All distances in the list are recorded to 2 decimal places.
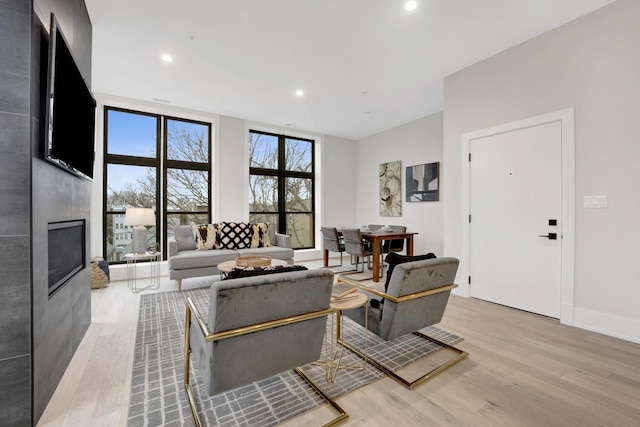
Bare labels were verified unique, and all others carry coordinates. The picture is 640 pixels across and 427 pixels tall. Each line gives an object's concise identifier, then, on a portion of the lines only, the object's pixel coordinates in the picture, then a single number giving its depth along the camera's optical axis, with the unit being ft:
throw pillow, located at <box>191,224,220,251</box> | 14.56
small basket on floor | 12.97
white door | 9.64
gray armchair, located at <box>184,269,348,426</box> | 4.26
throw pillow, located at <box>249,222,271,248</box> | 15.86
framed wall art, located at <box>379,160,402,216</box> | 19.66
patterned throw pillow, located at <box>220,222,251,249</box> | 15.06
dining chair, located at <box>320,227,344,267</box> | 16.88
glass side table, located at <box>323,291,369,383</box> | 5.80
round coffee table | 10.58
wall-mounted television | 5.27
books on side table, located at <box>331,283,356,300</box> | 6.18
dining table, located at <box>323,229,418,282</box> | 14.80
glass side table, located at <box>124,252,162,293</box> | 12.95
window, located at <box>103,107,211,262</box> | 15.21
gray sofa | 12.60
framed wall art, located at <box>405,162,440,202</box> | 17.16
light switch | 8.54
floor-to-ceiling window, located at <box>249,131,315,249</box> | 20.04
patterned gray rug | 5.05
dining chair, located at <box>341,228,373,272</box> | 15.38
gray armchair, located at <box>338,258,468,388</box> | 6.17
